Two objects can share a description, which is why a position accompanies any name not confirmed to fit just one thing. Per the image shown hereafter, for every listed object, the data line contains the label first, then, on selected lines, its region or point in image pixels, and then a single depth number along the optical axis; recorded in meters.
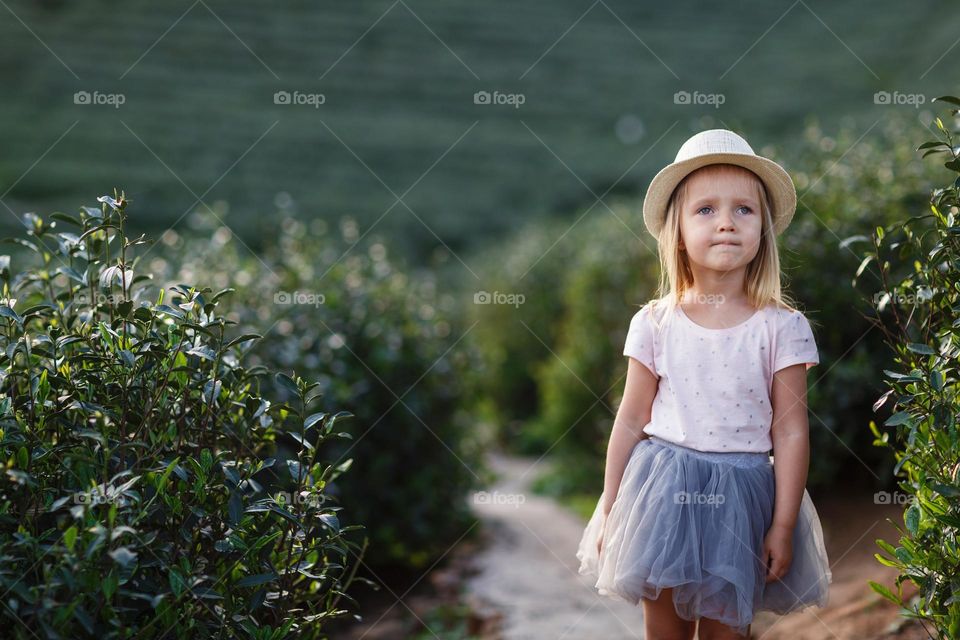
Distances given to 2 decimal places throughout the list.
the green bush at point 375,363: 3.89
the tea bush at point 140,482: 1.49
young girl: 1.90
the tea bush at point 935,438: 1.72
